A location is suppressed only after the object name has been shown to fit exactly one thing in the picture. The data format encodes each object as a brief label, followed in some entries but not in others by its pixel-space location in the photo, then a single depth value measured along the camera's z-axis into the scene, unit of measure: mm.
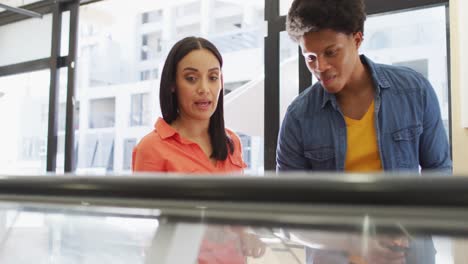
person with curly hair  1177
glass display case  323
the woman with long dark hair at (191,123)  1204
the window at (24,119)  4441
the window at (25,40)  4355
